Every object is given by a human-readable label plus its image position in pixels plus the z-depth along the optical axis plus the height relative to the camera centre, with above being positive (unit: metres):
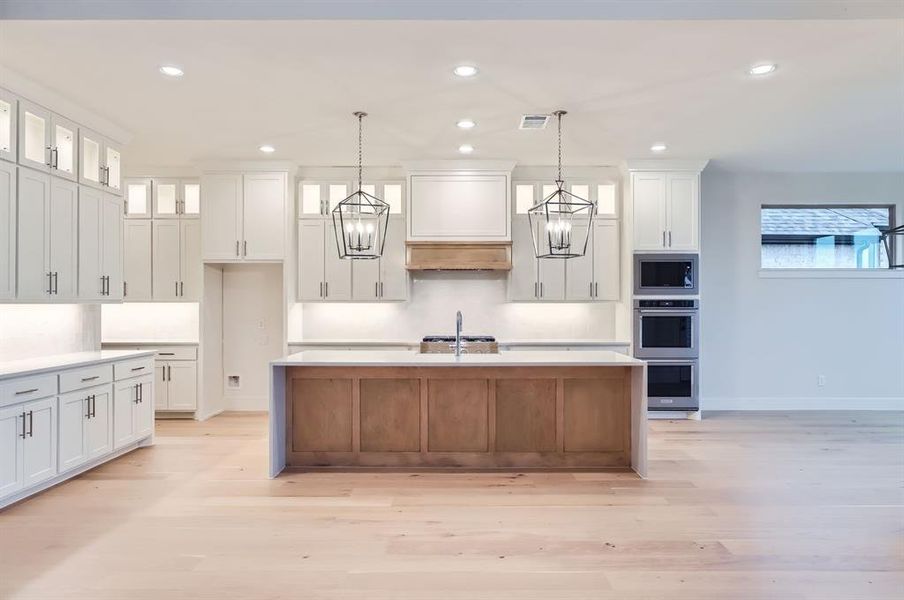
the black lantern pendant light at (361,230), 4.02 +0.57
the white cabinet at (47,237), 3.73 +0.51
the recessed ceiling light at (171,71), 3.51 +1.54
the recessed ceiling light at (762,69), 3.49 +1.54
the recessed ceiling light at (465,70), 3.47 +1.52
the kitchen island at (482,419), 4.16 -0.85
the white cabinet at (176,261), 5.98 +0.51
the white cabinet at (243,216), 5.93 +0.99
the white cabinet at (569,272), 6.07 +0.39
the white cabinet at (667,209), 5.91 +1.06
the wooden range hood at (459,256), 5.93 +0.55
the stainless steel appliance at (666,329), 5.88 -0.24
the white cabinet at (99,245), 4.34 +0.52
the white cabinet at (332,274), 6.06 +0.37
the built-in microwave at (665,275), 5.90 +0.34
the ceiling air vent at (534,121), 4.41 +1.53
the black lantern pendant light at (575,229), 6.03 +0.87
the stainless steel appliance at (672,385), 5.87 -0.84
